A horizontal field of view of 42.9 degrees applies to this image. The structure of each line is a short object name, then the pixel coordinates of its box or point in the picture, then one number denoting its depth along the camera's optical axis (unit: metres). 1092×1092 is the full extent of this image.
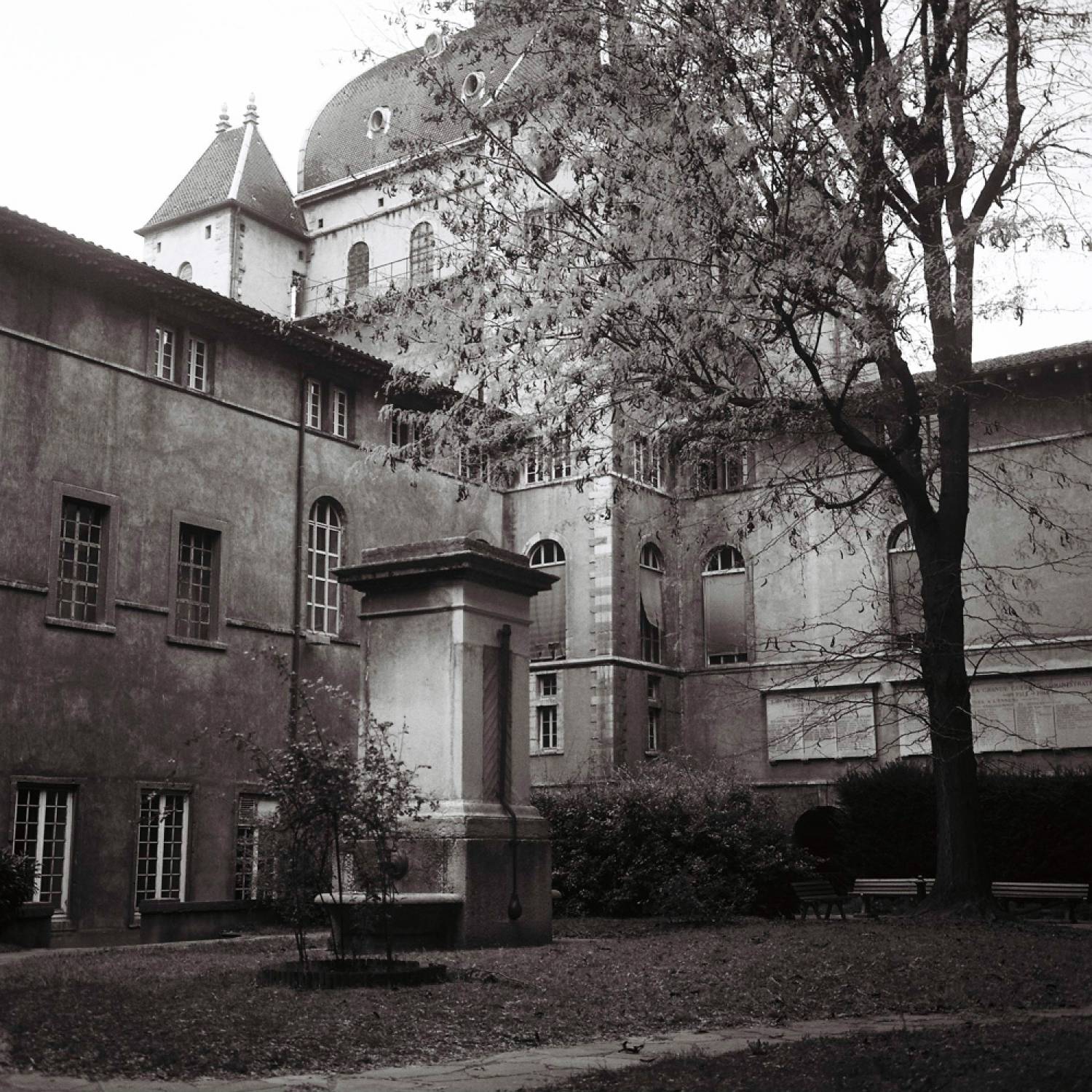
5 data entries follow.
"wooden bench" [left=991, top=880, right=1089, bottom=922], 19.91
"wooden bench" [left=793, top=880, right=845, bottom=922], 17.59
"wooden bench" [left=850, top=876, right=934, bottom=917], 21.48
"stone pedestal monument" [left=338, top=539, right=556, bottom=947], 11.90
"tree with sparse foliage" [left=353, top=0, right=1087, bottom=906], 13.02
